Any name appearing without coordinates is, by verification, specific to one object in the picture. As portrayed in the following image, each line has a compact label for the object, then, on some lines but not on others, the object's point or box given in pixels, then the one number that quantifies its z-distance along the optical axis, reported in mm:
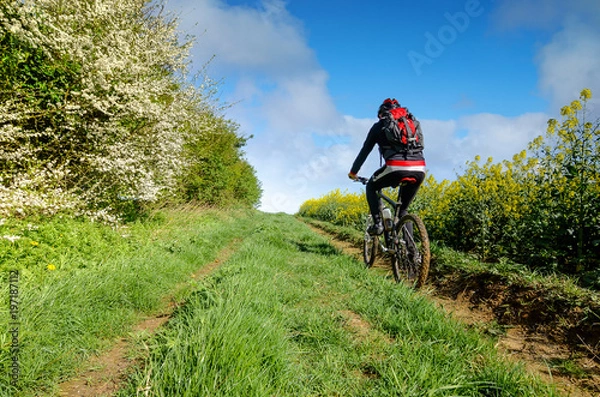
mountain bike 3693
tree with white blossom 5199
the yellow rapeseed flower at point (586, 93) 4430
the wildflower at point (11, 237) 3700
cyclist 4125
